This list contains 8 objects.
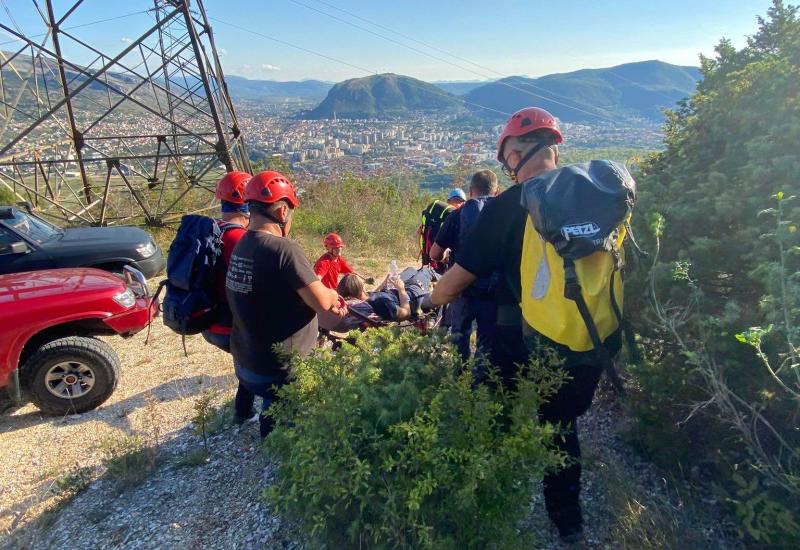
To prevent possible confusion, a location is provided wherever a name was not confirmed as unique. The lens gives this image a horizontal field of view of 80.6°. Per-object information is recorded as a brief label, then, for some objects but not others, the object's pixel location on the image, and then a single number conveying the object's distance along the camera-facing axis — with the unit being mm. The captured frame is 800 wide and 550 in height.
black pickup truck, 6020
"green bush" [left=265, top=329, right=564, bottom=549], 1624
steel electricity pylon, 9531
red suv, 3979
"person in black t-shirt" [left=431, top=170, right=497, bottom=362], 2875
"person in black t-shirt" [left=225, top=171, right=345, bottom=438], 2562
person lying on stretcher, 4102
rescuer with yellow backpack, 1793
